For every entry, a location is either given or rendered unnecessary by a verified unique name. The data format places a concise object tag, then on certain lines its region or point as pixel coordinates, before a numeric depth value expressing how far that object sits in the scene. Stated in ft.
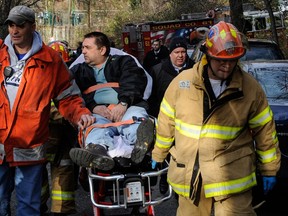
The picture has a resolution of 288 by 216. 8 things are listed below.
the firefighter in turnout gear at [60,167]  20.18
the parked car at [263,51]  38.45
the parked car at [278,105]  21.15
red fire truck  63.98
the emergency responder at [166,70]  24.70
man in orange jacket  15.39
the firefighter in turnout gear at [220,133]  13.66
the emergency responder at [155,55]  43.49
